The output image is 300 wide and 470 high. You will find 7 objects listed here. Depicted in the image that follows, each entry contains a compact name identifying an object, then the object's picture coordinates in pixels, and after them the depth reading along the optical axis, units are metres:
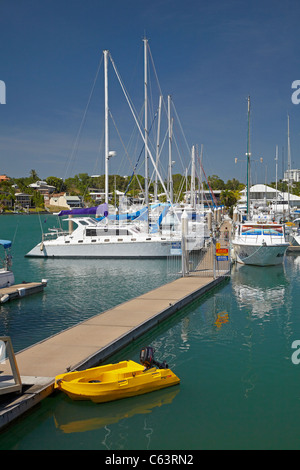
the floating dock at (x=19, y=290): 21.80
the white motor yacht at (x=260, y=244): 32.34
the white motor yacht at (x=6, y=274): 23.44
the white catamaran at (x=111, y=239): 37.88
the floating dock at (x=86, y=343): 10.22
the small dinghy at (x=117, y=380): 10.62
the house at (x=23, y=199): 195.86
